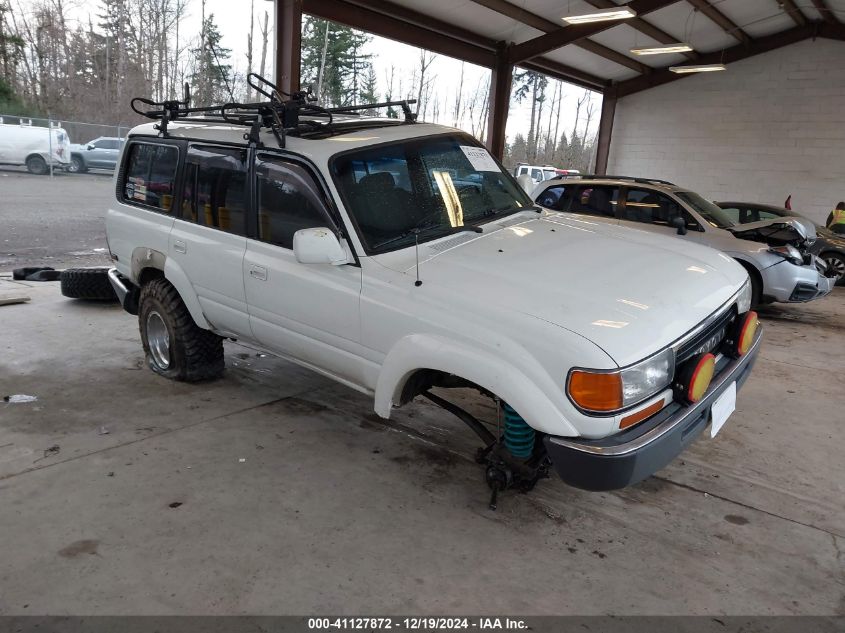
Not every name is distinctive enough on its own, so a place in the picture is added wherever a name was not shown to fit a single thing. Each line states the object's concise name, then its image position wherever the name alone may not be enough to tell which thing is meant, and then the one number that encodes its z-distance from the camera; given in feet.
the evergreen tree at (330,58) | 62.80
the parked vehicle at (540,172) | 69.37
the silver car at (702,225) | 24.14
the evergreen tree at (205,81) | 58.34
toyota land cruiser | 8.13
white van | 48.29
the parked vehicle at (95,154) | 56.85
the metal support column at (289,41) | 27.32
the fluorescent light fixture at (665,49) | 39.72
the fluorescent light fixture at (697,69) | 44.70
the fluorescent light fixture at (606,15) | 32.32
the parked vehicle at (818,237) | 34.14
